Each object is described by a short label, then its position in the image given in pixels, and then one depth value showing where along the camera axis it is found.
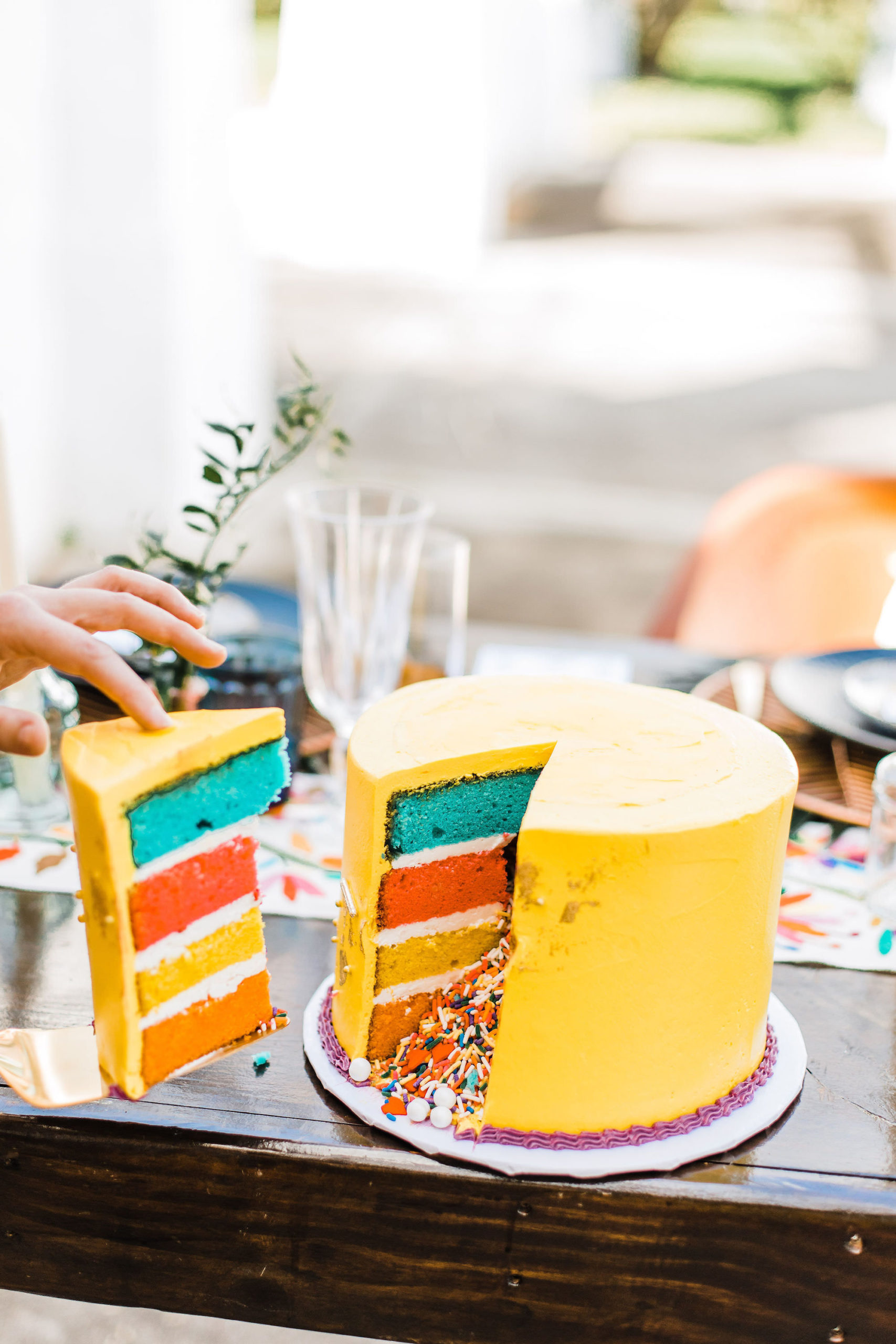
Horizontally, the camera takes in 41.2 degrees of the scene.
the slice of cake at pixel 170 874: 0.95
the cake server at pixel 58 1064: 1.05
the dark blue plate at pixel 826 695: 1.73
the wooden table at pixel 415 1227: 1.03
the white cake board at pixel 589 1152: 1.02
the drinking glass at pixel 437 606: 1.65
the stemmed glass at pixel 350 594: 1.55
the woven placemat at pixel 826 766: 1.64
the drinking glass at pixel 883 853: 1.45
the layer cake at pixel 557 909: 1.00
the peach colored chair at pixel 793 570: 2.83
